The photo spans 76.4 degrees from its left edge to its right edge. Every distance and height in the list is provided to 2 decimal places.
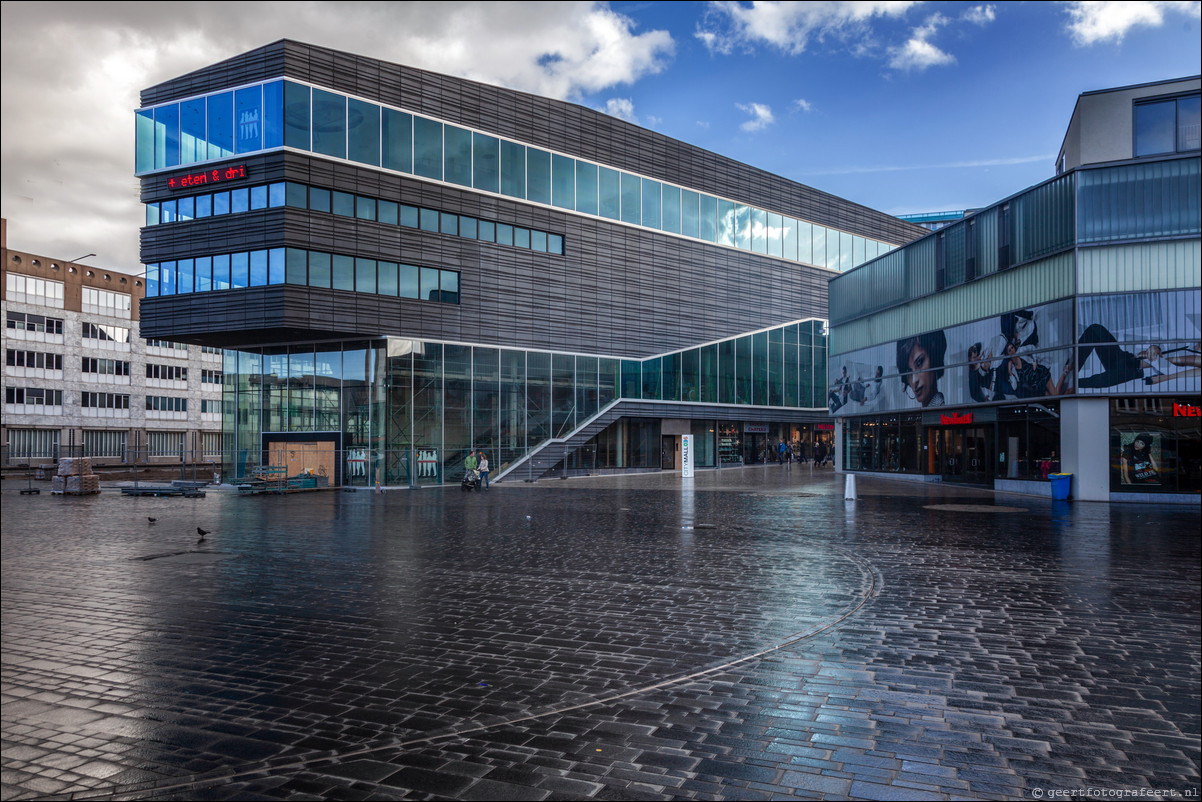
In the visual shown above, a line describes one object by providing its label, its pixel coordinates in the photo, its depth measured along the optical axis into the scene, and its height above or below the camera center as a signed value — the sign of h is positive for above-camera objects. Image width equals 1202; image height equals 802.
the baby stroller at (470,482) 31.72 -2.39
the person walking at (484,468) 32.17 -1.83
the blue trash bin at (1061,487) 25.14 -2.14
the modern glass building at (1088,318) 24.34 +3.65
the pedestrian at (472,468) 31.91 -1.84
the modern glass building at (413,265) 32.50 +7.66
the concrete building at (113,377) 39.09 +4.14
